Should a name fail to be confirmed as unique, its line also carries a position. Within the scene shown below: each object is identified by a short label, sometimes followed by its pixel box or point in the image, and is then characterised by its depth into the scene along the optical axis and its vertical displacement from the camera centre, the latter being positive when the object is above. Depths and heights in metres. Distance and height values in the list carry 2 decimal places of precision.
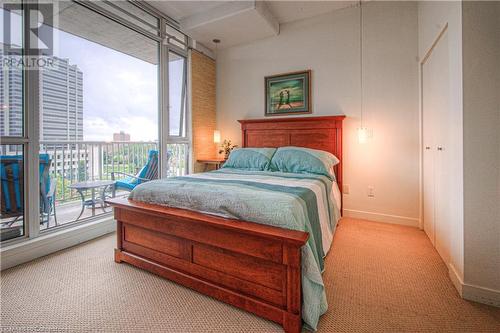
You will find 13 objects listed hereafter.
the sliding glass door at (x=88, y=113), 2.17 +0.66
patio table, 3.06 -0.32
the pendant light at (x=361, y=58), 3.20 +1.48
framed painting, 3.59 +1.15
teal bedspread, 1.33 -0.27
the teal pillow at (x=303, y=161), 2.81 +0.05
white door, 2.03 +0.20
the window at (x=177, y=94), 3.74 +1.18
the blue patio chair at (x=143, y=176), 3.35 -0.15
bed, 1.32 -0.59
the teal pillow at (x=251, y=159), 3.15 +0.09
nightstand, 3.99 +0.08
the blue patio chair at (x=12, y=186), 2.13 -0.18
